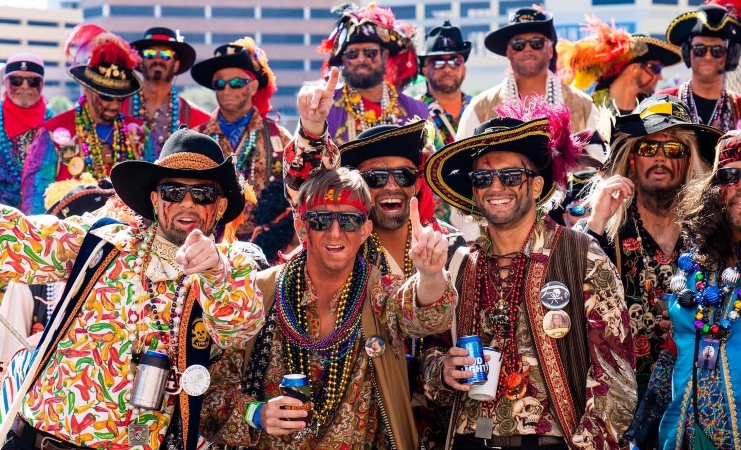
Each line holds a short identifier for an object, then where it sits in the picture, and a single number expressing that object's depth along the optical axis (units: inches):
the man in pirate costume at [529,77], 357.7
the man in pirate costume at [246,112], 374.6
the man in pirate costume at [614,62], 389.4
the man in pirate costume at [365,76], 366.6
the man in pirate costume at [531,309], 207.6
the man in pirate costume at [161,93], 400.8
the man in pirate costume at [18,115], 408.5
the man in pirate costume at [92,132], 386.3
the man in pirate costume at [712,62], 345.1
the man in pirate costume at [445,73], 406.0
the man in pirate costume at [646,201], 243.0
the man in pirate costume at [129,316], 201.5
